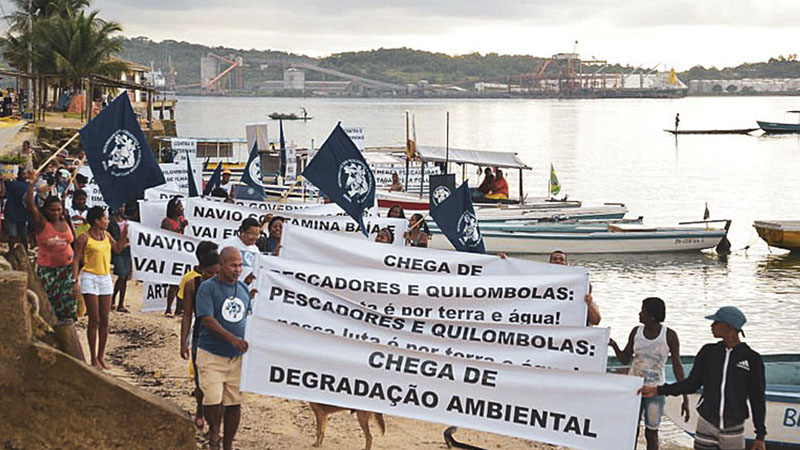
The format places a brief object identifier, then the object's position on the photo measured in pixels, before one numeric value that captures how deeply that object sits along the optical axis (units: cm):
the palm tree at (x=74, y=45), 5406
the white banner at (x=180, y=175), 2433
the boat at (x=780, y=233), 3247
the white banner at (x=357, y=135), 3074
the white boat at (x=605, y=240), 3117
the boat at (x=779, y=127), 13338
